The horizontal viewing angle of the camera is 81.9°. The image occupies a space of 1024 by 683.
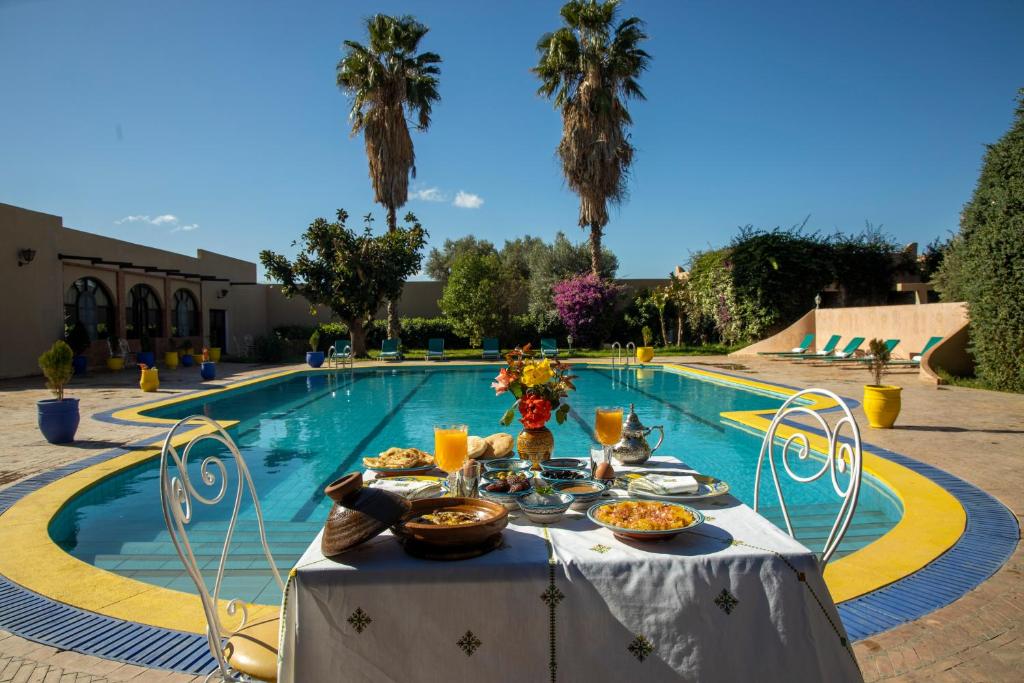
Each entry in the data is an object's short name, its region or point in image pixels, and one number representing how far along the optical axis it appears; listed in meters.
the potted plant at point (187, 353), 17.93
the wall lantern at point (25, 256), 14.10
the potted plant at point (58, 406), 6.64
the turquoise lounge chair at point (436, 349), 19.12
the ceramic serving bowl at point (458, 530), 1.46
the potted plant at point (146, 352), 16.34
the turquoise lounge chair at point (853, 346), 15.58
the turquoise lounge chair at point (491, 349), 19.38
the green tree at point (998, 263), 8.94
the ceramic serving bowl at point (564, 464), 2.34
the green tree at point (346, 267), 18.19
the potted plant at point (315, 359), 16.75
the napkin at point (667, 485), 2.01
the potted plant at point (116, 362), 15.76
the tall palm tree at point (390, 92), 19.09
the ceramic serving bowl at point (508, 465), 2.35
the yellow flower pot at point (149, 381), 11.36
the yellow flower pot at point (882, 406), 6.79
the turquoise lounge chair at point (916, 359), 13.45
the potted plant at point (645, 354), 16.83
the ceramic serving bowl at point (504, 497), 1.90
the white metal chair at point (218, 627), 1.66
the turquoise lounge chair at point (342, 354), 17.05
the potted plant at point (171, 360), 17.06
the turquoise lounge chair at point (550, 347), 18.91
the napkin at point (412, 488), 2.04
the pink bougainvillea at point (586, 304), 21.55
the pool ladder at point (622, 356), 17.55
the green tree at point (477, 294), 20.67
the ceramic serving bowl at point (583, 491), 1.89
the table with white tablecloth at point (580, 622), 1.45
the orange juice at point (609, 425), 2.38
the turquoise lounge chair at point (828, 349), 16.33
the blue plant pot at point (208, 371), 13.80
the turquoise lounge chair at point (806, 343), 17.55
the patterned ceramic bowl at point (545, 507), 1.76
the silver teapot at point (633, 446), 2.46
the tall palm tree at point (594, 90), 19.22
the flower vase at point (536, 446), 2.37
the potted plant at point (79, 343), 14.72
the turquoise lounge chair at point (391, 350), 18.59
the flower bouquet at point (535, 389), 2.24
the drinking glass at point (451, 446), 2.09
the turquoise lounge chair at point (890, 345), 14.61
